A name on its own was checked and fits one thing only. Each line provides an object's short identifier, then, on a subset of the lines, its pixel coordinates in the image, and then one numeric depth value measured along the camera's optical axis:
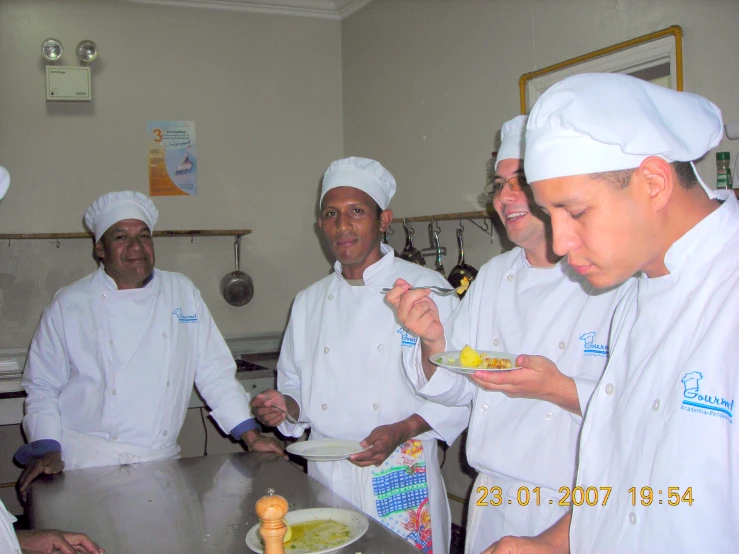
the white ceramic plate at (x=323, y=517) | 1.35
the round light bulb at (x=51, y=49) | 3.60
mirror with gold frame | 2.24
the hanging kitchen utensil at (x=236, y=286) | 4.01
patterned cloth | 1.98
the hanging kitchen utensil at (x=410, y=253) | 3.39
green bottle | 2.04
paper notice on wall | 3.87
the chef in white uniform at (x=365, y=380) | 2.00
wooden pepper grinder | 1.05
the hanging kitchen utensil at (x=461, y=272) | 3.06
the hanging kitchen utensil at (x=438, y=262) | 3.21
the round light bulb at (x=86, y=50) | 3.67
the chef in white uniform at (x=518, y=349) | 1.55
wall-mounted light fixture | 3.61
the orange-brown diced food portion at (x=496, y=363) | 1.47
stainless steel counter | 1.46
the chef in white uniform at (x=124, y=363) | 2.35
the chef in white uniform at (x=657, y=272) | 1.00
